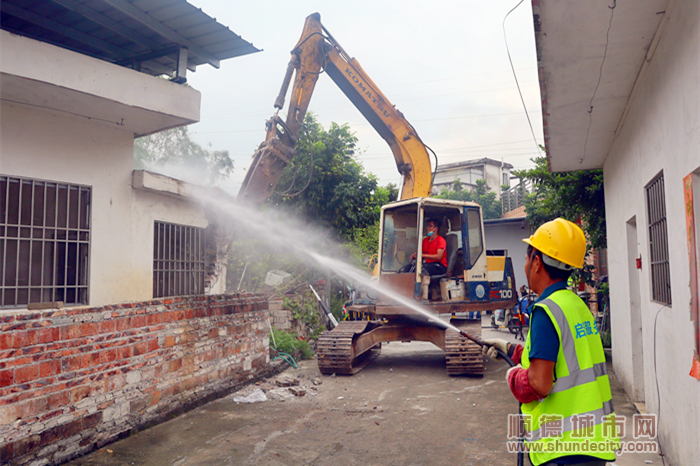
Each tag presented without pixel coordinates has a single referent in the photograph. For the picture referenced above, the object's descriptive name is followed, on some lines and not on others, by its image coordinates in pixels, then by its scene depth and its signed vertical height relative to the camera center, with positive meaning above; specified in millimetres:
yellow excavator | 8500 +630
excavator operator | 9258 +354
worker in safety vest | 2123 -482
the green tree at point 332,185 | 14359 +2496
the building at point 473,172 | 43906 +8585
